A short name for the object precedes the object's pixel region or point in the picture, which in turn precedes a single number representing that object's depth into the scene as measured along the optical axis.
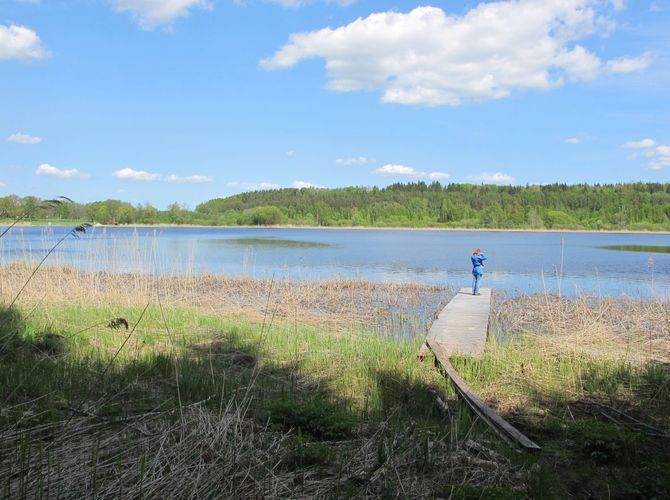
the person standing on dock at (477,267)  15.38
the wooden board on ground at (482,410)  4.25
